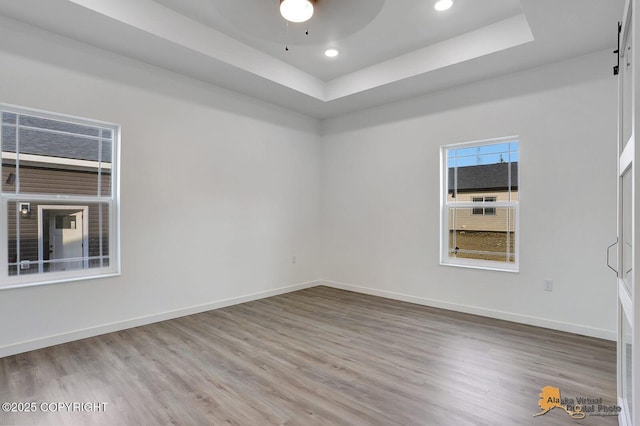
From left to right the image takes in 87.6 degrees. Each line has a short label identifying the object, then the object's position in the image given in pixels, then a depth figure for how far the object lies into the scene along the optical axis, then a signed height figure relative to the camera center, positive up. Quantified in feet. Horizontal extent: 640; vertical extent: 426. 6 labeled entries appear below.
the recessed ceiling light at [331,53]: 13.23 +6.43
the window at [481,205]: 13.24 +0.35
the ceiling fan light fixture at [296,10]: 7.23 +4.51
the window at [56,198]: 9.85 +0.44
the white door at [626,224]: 4.02 -0.18
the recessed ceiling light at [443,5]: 10.18 +6.44
